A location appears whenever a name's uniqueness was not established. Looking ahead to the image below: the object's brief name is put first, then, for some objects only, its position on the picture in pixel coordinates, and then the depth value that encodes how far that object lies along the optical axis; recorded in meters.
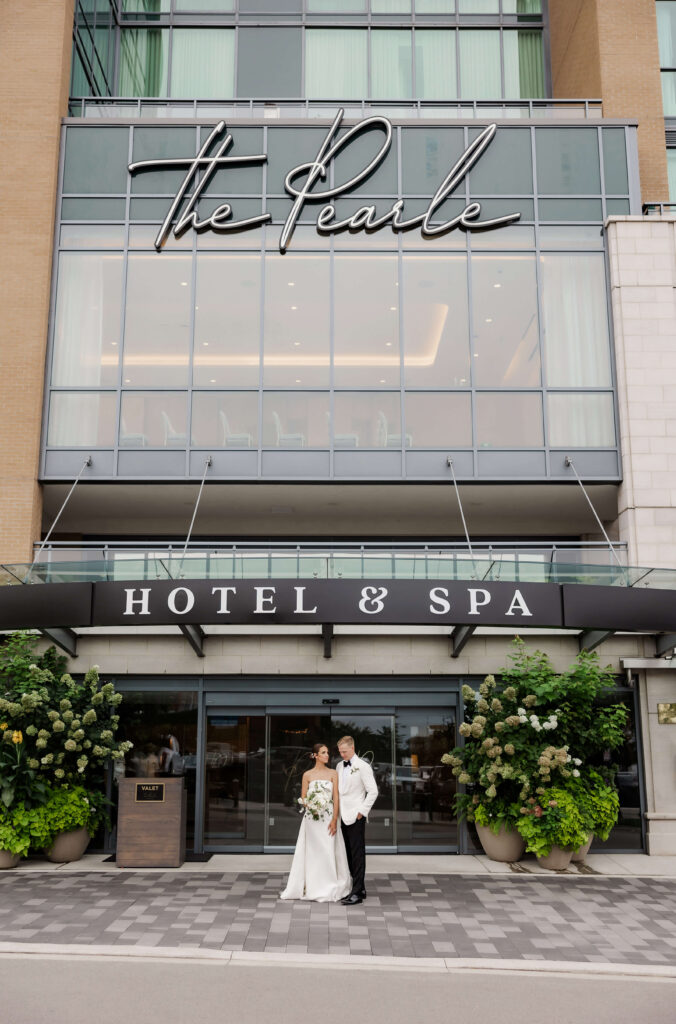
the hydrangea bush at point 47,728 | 12.95
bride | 10.88
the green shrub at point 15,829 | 12.77
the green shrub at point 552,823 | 12.80
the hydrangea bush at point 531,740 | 13.07
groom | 10.80
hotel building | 14.96
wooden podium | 13.06
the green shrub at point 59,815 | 13.00
